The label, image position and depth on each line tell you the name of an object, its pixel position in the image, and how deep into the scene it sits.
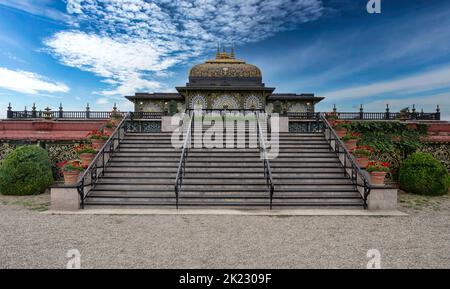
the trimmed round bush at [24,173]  13.75
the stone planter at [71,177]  11.38
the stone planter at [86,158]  12.66
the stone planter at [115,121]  15.96
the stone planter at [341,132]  15.15
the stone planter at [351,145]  13.98
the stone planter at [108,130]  15.34
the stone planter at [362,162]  12.83
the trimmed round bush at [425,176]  14.39
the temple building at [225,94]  31.73
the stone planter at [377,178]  11.42
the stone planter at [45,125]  17.89
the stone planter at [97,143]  14.00
